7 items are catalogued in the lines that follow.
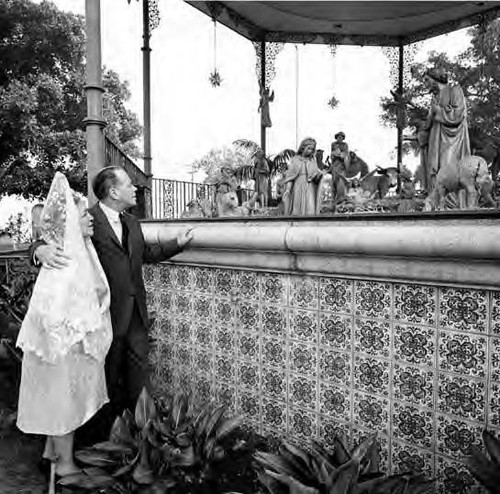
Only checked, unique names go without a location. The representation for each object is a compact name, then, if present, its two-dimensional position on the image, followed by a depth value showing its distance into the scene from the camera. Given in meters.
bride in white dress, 2.18
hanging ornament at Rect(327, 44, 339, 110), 15.54
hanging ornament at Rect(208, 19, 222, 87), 12.48
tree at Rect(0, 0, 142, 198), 14.37
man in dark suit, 2.47
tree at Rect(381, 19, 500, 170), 14.17
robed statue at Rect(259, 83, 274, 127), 13.41
